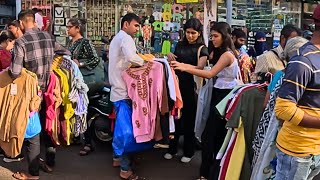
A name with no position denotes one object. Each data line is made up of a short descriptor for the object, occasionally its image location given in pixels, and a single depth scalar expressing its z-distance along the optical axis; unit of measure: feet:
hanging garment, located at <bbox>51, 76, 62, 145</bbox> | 16.71
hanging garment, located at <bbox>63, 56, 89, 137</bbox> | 17.44
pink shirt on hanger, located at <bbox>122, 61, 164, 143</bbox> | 15.61
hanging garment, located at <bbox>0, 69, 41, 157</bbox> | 15.39
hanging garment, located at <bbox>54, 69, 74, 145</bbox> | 17.11
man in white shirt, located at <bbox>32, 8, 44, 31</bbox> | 24.25
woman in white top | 14.70
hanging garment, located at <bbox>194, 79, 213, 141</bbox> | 15.94
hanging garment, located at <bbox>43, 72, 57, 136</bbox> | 16.56
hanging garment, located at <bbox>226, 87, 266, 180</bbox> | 12.63
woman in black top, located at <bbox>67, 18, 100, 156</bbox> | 19.57
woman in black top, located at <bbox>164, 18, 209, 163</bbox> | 17.04
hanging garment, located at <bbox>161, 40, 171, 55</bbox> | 27.59
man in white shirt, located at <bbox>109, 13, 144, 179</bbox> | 15.60
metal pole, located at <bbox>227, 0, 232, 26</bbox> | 29.96
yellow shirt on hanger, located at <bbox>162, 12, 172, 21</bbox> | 29.81
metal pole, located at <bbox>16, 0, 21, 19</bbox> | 27.68
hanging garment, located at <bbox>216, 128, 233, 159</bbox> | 13.14
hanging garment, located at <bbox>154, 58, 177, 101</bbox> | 15.60
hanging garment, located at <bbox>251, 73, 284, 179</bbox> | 10.59
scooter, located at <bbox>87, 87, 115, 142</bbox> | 19.72
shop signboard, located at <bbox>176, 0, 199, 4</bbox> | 27.14
